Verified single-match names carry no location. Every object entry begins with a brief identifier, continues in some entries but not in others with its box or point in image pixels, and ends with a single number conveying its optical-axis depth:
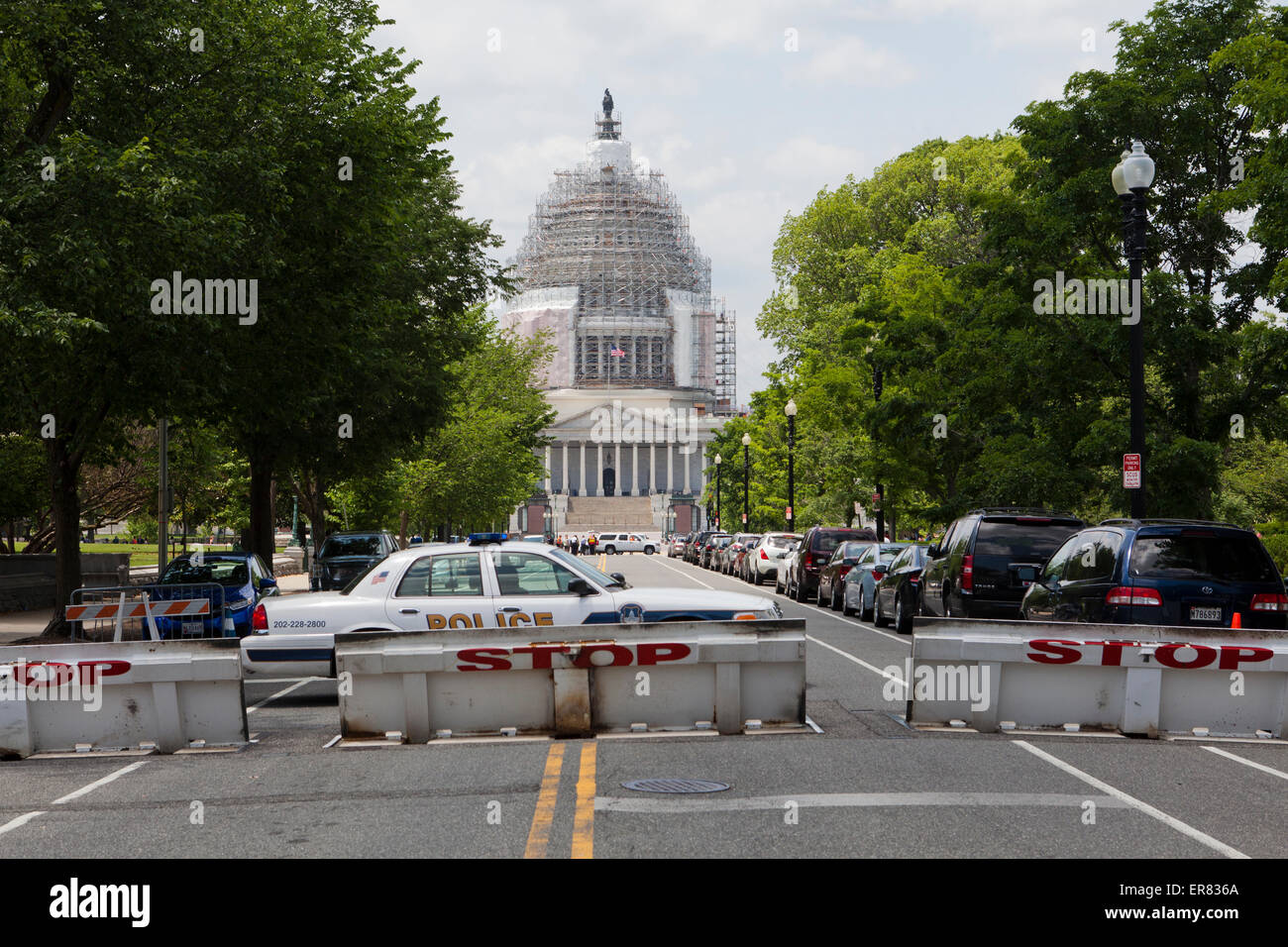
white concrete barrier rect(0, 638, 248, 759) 11.47
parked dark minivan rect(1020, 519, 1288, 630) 13.44
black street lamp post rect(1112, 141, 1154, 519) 18.88
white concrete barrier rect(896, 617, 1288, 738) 11.73
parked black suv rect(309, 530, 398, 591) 29.64
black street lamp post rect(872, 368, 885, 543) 40.38
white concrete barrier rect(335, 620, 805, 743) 11.59
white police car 13.69
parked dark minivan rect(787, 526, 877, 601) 35.22
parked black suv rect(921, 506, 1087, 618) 19.34
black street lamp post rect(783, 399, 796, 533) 50.53
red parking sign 18.89
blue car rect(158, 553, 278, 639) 19.94
